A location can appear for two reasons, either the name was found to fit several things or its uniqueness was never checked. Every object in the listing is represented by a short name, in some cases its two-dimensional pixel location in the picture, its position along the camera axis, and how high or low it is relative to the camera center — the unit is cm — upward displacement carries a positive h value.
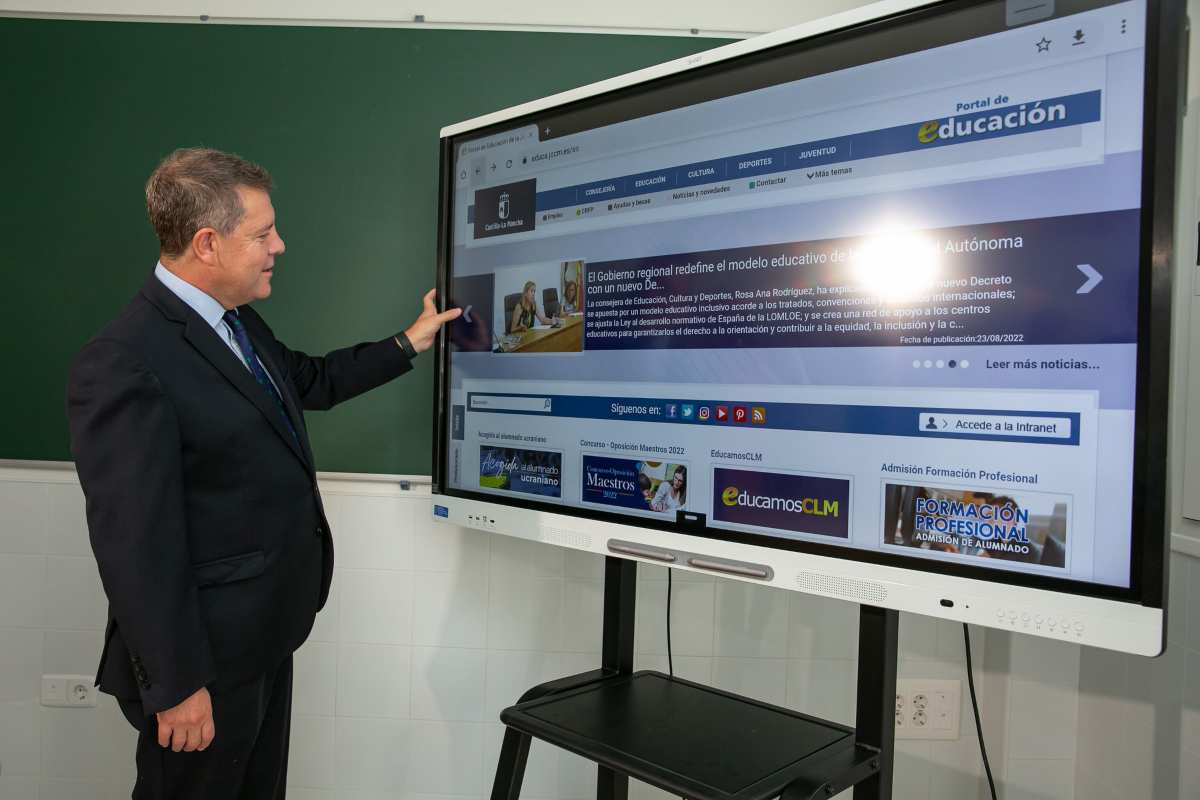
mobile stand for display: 119 -59
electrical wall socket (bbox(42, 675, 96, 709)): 234 -94
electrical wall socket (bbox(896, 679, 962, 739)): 221 -87
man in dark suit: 136 -22
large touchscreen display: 108 +16
